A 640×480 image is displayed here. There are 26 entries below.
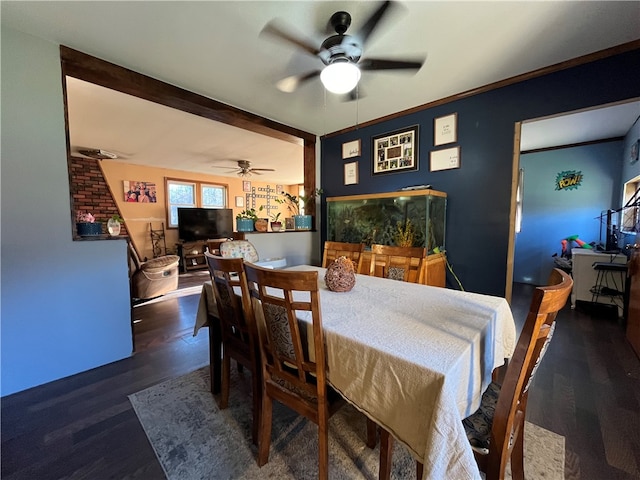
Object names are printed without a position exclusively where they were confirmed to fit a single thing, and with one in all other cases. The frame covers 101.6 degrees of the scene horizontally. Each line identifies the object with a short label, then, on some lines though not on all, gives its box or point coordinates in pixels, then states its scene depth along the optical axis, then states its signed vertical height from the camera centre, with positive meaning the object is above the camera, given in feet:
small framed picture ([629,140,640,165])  9.87 +2.72
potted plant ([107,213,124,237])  7.87 -0.09
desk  10.29 -2.17
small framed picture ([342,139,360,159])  11.77 +3.35
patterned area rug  4.01 -3.83
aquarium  9.03 +0.14
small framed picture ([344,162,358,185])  11.87 +2.26
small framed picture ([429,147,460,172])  9.22 +2.28
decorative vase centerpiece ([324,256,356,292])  5.12 -1.07
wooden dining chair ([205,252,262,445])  4.11 -1.79
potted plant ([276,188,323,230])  12.51 +0.12
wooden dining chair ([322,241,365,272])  7.13 -0.84
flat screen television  19.71 -0.02
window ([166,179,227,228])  20.35 +2.21
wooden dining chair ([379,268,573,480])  2.44 -1.73
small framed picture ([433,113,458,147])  9.12 +3.29
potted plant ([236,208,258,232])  10.18 +0.06
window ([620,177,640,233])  8.59 +0.38
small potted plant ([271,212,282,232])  11.49 -0.15
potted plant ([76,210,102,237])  6.98 -0.10
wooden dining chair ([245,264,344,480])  3.17 -1.84
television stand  19.25 -2.43
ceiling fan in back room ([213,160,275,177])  17.88 +4.07
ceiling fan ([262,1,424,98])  5.28 +3.68
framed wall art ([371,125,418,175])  10.12 +2.88
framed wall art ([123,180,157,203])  18.25 +2.27
